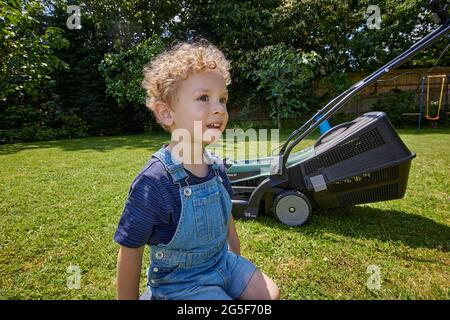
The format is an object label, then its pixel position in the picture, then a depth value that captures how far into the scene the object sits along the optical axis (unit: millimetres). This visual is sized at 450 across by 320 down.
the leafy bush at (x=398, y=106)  11656
